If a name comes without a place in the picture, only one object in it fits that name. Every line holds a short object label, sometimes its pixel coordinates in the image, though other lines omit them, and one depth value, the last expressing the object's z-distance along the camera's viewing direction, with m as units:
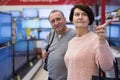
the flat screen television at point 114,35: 6.56
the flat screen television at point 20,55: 6.53
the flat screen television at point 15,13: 11.05
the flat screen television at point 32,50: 8.79
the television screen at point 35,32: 11.30
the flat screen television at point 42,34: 11.35
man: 2.63
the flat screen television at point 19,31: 6.95
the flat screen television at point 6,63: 4.85
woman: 1.81
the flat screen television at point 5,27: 5.04
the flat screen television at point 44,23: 11.25
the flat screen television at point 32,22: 11.23
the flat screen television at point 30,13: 11.06
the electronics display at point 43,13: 11.01
